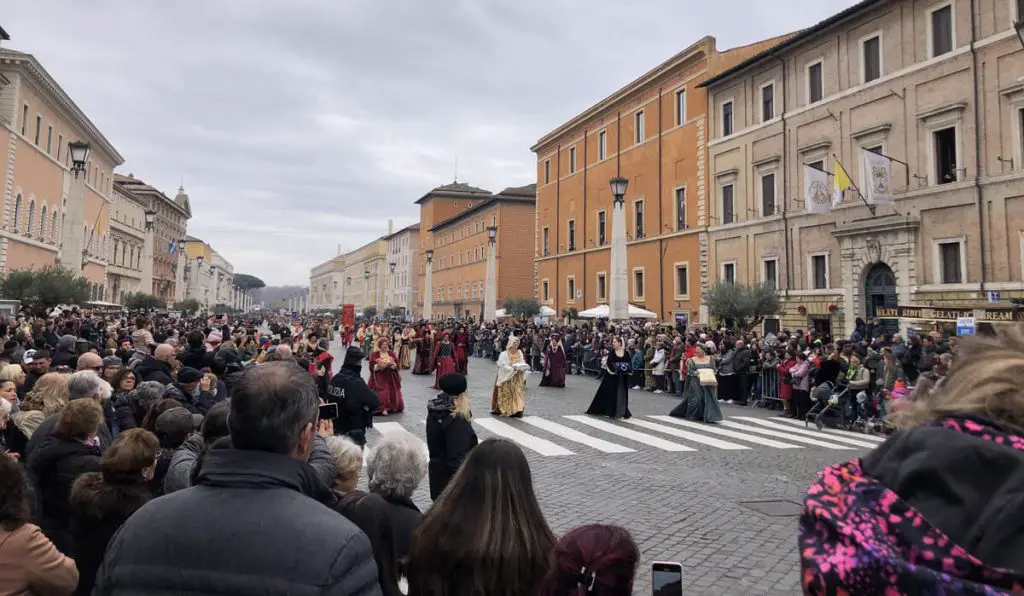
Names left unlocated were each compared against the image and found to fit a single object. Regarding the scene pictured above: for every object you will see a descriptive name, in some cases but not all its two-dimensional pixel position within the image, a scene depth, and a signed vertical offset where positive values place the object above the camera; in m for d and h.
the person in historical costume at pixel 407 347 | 24.89 -0.54
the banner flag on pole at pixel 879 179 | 24.72 +6.48
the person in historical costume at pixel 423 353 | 23.66 -0.72
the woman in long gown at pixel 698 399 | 13.45 -1.29
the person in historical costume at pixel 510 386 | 13.92 -1.12
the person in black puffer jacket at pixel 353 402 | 7.81 -0.87
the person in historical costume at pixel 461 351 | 22.22 -0.58
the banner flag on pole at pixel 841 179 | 25.17 +6.60
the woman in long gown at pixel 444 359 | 18.03 -0.71
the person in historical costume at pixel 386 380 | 13.76 -1.05
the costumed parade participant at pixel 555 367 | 19.98 -0.96
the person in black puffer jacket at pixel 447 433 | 5.67 -0.91
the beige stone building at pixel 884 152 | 22.94 +8.09
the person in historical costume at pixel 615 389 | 13.65 -1.15
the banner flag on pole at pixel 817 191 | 26.72 +6.44
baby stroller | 13.47 -1.45
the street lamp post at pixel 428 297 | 47.73 +2.99
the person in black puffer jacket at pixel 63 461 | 3.80 -0.82
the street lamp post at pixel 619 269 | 26.08 +2.92
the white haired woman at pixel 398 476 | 3.12 -0.72
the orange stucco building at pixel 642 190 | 37.88 +10.57
